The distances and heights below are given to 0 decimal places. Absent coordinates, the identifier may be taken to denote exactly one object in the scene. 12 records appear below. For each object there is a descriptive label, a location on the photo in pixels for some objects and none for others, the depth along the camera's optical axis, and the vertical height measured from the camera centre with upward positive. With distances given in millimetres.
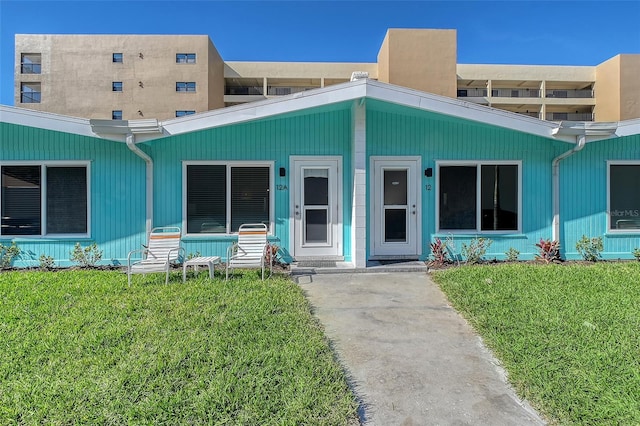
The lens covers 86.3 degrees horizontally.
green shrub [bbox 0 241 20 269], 6816 -812
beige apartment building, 31453 +13410
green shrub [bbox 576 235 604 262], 7246 -680
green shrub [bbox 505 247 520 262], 7234 -848
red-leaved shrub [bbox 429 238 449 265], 7047 -770
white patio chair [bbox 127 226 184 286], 5531 -701
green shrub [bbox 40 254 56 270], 6758 -961
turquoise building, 6875 +624
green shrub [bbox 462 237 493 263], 7172 -720
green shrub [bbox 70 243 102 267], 6848 -832
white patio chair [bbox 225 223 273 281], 5883 -618
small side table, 5605 -807
